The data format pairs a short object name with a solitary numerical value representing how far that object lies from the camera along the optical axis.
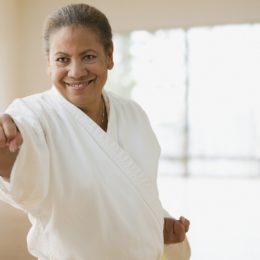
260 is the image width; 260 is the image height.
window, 6.07
